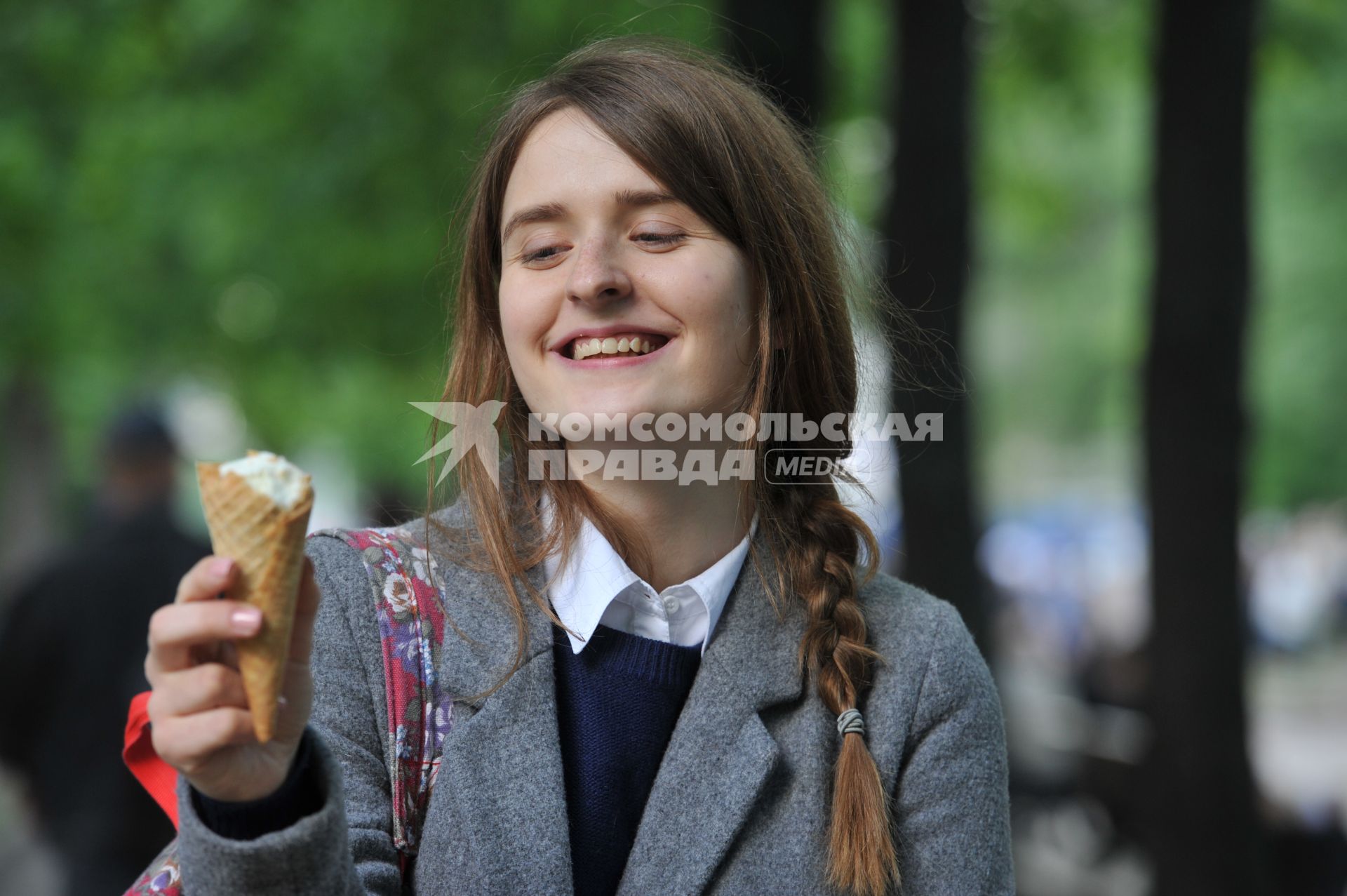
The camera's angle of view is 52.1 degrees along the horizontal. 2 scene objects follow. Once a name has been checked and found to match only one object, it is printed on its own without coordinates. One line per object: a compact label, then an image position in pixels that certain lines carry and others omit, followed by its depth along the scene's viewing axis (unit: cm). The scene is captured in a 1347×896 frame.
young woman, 214
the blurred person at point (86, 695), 529
